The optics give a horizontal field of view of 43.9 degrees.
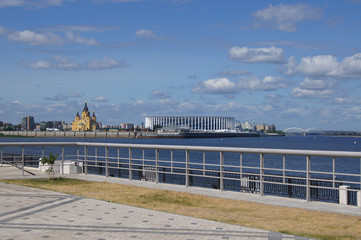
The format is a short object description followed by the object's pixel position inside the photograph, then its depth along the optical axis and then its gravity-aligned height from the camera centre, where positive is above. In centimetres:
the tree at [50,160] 1969 -137
